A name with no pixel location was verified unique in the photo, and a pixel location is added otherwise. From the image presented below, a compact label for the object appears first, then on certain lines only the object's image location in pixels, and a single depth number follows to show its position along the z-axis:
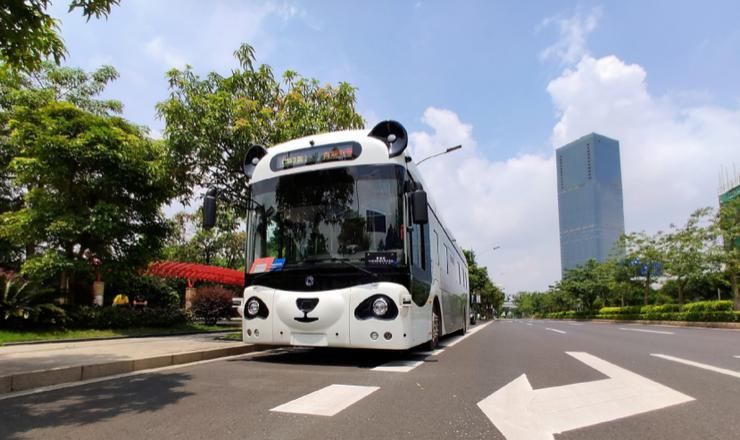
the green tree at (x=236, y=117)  11.97
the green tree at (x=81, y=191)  12.77
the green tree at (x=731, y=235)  27.30
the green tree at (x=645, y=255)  34.62
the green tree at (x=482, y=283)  59.28
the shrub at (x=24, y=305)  11.34
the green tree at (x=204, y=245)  34.87
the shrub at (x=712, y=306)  25.81
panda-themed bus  6.78
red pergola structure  19.67
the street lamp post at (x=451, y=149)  20.19
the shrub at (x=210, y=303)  19.81
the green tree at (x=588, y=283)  55.34
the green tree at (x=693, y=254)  29.64
